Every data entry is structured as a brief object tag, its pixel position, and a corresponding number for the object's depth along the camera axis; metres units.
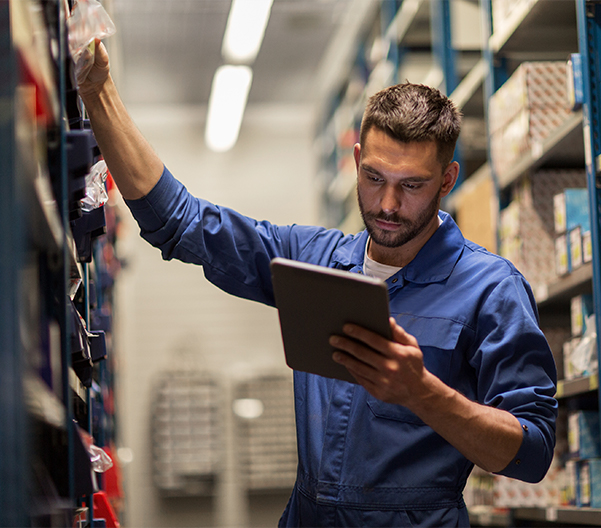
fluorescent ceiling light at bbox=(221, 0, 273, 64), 6.34
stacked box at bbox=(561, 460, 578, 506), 3.08
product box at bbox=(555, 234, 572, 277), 3.12
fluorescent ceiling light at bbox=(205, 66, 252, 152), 7.57
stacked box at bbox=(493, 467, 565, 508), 3.38
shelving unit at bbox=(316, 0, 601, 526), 2.78
